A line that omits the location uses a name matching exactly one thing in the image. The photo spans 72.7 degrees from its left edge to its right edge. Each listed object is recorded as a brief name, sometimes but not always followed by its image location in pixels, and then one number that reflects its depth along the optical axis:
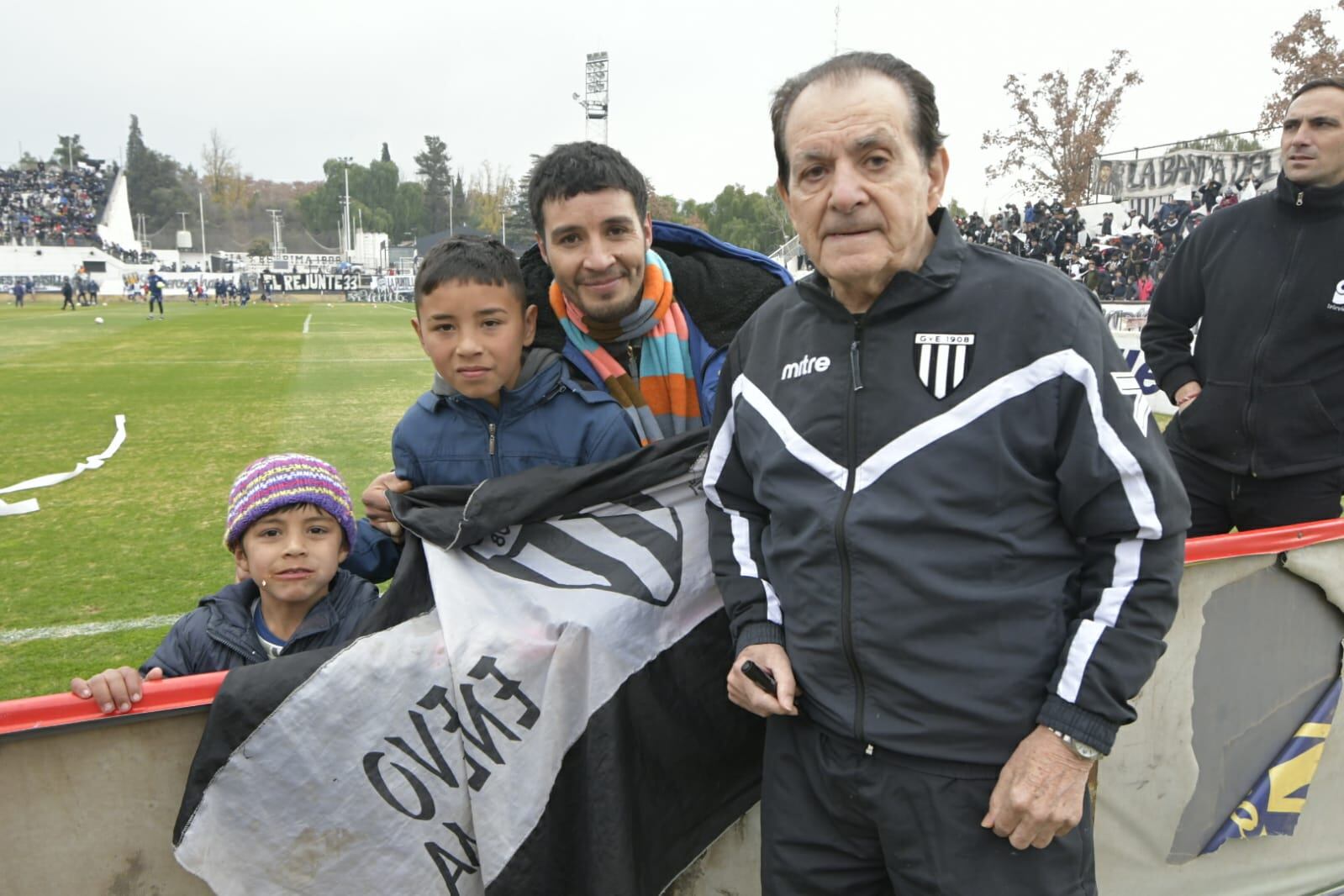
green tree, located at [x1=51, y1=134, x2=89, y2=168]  102.25
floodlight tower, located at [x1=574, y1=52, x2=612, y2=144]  50.31
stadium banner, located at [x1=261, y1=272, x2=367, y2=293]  72.36
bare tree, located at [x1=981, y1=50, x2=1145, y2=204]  38.22
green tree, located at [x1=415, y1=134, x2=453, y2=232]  114.56
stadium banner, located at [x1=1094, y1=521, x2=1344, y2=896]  2.34
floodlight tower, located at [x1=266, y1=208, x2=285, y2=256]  92.41
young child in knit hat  2.05
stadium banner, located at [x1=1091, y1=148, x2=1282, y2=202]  19.27
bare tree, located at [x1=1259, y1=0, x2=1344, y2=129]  26.09
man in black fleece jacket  2.95
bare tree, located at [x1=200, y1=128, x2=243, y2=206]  113.25
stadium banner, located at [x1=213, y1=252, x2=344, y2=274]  84.62
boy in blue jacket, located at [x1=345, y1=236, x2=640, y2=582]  2.14
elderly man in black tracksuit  1.43
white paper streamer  6.55
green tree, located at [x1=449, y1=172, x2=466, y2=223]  115.50
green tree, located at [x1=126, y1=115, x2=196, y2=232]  104.75
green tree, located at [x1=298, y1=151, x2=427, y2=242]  111.81
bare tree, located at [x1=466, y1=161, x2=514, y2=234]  102.62
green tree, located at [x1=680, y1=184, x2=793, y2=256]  84.19
